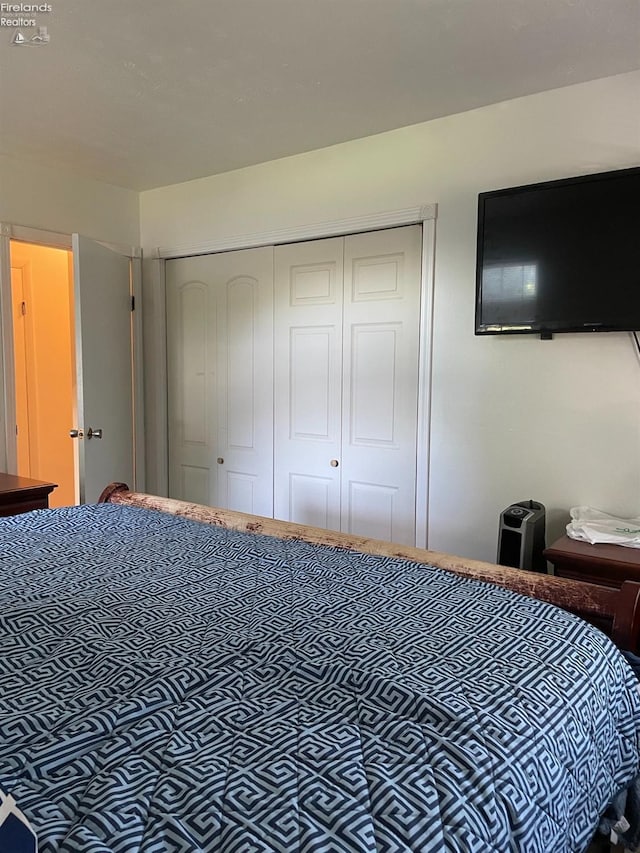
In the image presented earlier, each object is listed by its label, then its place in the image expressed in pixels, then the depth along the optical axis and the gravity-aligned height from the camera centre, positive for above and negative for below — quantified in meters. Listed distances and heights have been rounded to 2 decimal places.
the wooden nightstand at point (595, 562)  1.92 -0.59
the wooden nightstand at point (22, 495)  2.68 -0.55
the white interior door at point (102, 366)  3.38 +0.05
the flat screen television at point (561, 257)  2.17 +0.47
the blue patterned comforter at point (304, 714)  0.71 -0.51
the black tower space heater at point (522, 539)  2.21 -0.60
